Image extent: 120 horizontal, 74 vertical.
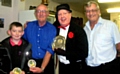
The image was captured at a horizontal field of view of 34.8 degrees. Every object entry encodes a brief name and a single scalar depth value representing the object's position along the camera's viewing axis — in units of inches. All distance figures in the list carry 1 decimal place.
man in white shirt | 80.1
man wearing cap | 72.9
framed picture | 160.9
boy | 78.6
